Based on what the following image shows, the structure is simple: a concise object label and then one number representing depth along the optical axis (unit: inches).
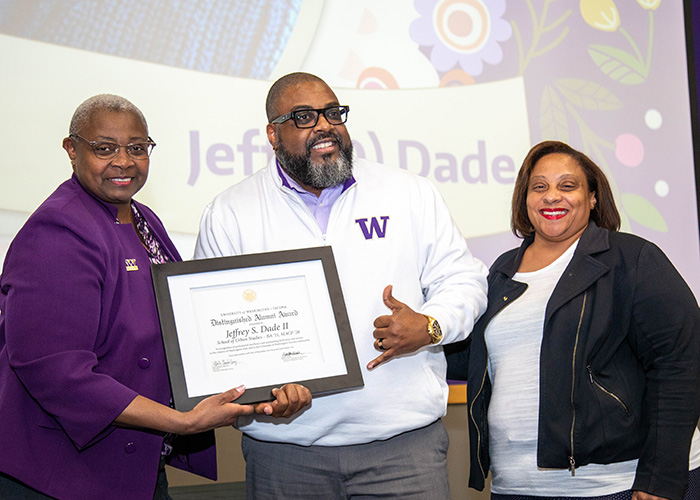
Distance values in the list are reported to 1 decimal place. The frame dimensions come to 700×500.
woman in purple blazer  66.0
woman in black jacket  79.4
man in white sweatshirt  79.7
